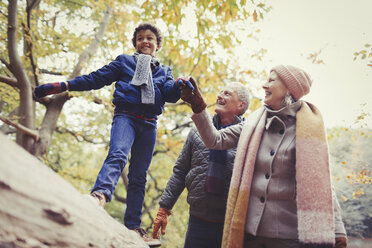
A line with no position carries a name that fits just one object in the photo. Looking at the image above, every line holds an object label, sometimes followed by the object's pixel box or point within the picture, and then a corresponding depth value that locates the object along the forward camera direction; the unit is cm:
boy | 189
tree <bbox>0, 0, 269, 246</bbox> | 407
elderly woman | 155
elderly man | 211
